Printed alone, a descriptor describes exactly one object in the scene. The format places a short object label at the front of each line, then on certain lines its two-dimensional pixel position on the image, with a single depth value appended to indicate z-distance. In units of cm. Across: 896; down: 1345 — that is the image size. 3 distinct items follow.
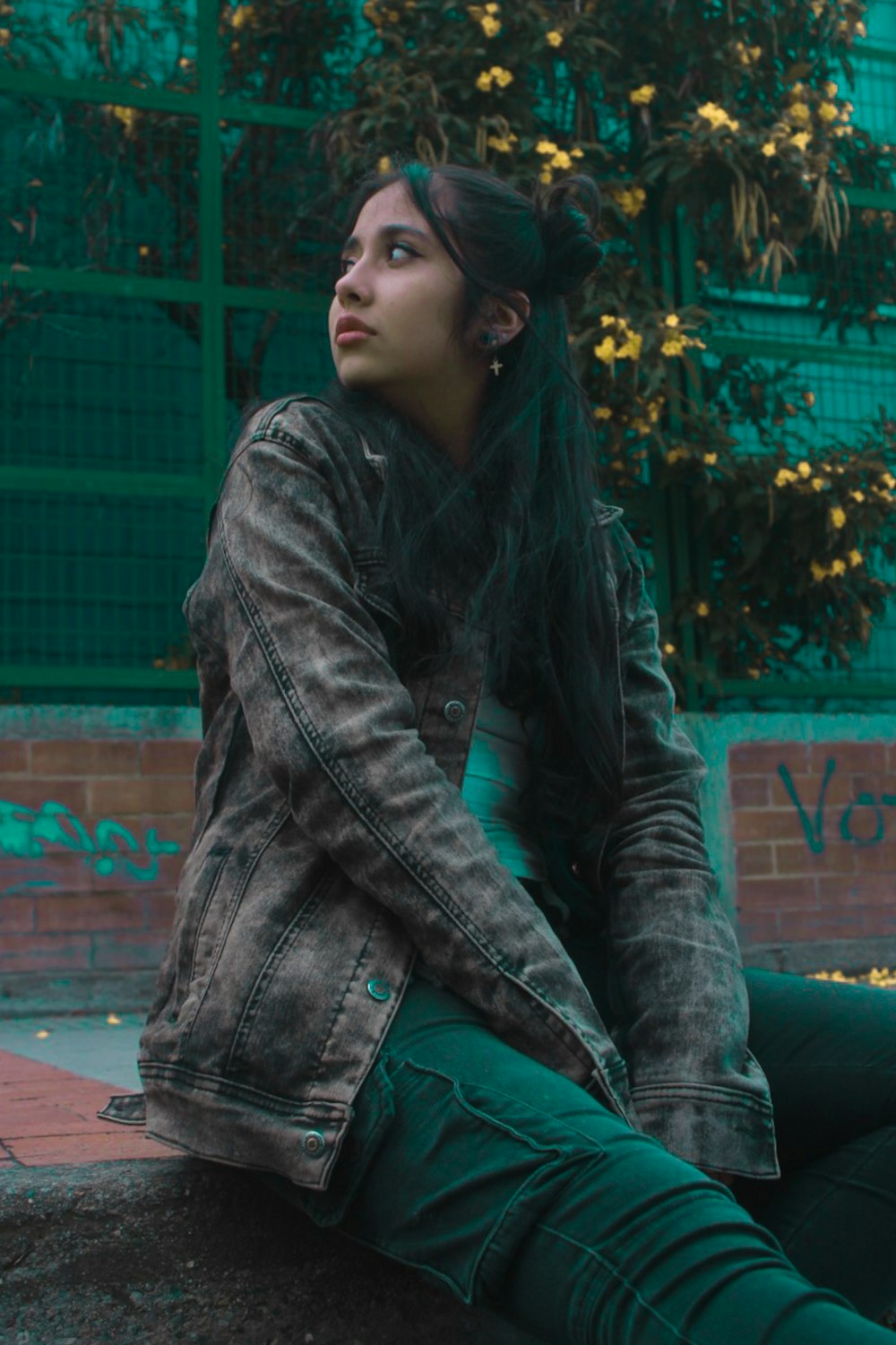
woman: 143
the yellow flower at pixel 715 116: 579
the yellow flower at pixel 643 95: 591
